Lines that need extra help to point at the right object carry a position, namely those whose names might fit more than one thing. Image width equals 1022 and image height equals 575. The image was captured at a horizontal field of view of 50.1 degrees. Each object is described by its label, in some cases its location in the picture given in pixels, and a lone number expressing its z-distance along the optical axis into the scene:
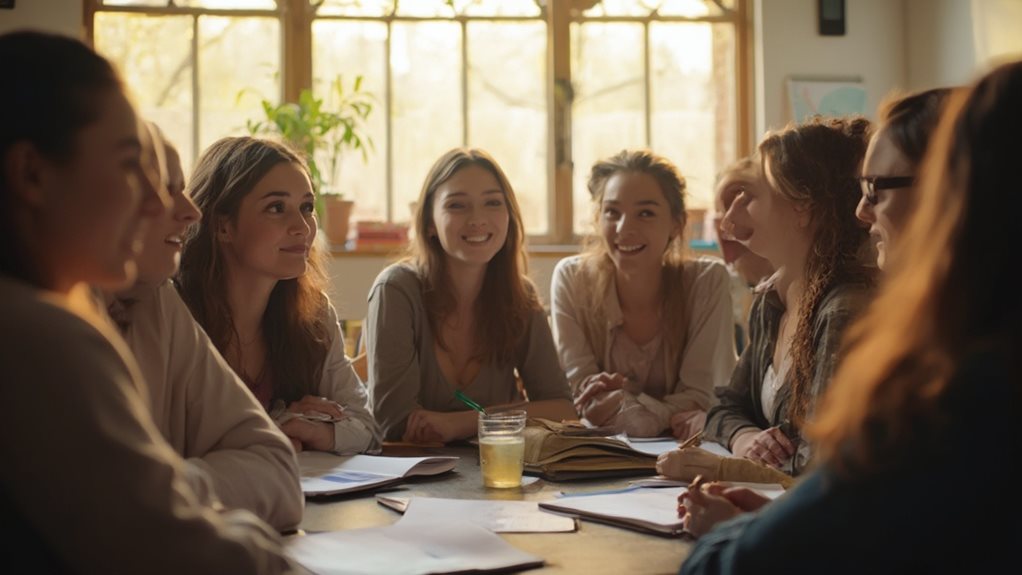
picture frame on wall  5.62
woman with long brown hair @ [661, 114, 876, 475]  2.02
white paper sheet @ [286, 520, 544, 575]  1.27
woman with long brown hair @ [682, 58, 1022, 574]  0.86
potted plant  5.27
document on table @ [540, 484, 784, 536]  1.47
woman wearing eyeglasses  1.66
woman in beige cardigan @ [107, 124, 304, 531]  1.49
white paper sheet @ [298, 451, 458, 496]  1.78
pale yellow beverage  1.82
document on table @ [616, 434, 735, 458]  2.22
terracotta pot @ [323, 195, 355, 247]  5.45
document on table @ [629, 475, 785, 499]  1.64
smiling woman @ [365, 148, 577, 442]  2.78
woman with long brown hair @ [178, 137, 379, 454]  2.34
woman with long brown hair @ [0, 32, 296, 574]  0.79
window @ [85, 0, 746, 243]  5.64
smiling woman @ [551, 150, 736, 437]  3.11
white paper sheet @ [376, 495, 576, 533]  1.49
